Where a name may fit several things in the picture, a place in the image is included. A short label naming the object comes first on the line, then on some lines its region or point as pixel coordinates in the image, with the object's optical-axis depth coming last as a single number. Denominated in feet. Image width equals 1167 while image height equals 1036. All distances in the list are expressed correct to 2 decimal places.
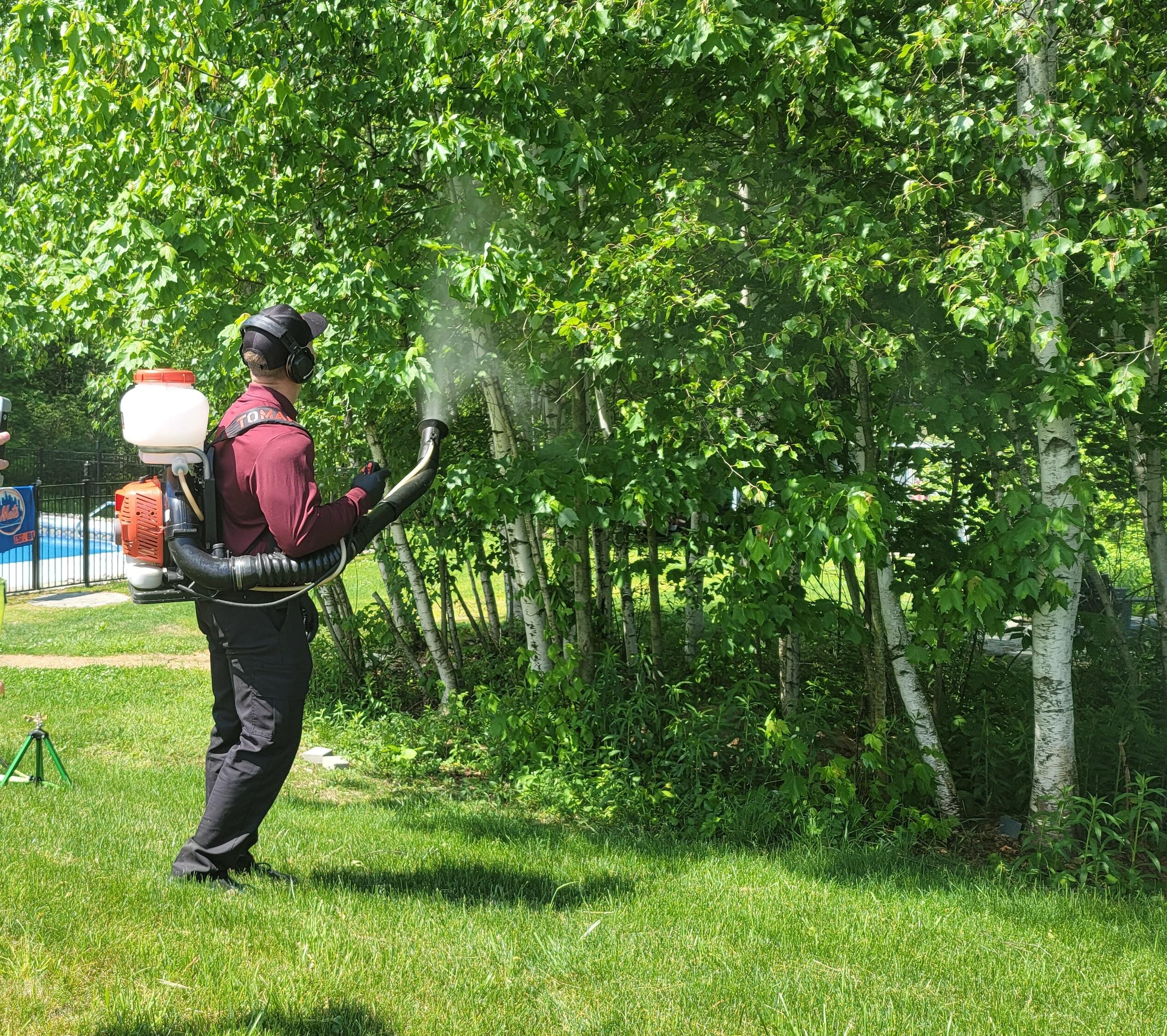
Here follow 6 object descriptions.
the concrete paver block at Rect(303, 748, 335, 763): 24.88
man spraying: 11.67
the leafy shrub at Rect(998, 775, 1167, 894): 17.10
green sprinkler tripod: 17.90
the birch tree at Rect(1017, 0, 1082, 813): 14.74
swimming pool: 60.68
